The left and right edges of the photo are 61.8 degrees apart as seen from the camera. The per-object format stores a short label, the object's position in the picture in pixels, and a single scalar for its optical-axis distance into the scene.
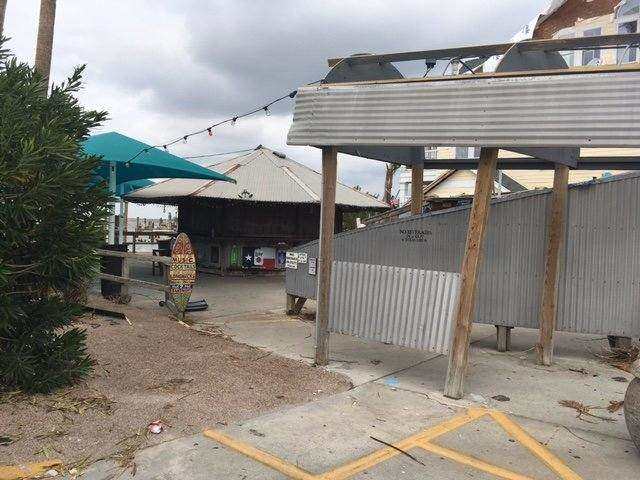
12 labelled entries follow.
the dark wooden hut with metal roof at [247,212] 17.12
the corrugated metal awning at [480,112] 5.05
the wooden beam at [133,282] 10.15
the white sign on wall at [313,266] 9.11
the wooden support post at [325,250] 6.98
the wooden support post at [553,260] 7.56
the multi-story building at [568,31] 17.53
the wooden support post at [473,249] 5.77
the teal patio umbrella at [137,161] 13.63
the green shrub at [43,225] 4.77
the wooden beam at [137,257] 9.97
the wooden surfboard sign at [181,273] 9.85
